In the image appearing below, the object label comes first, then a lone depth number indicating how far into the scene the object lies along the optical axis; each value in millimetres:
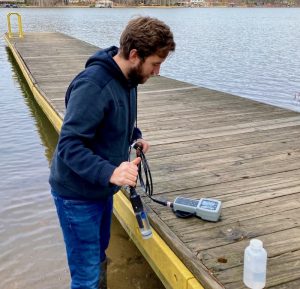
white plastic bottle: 1865
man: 1711
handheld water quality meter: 2539
